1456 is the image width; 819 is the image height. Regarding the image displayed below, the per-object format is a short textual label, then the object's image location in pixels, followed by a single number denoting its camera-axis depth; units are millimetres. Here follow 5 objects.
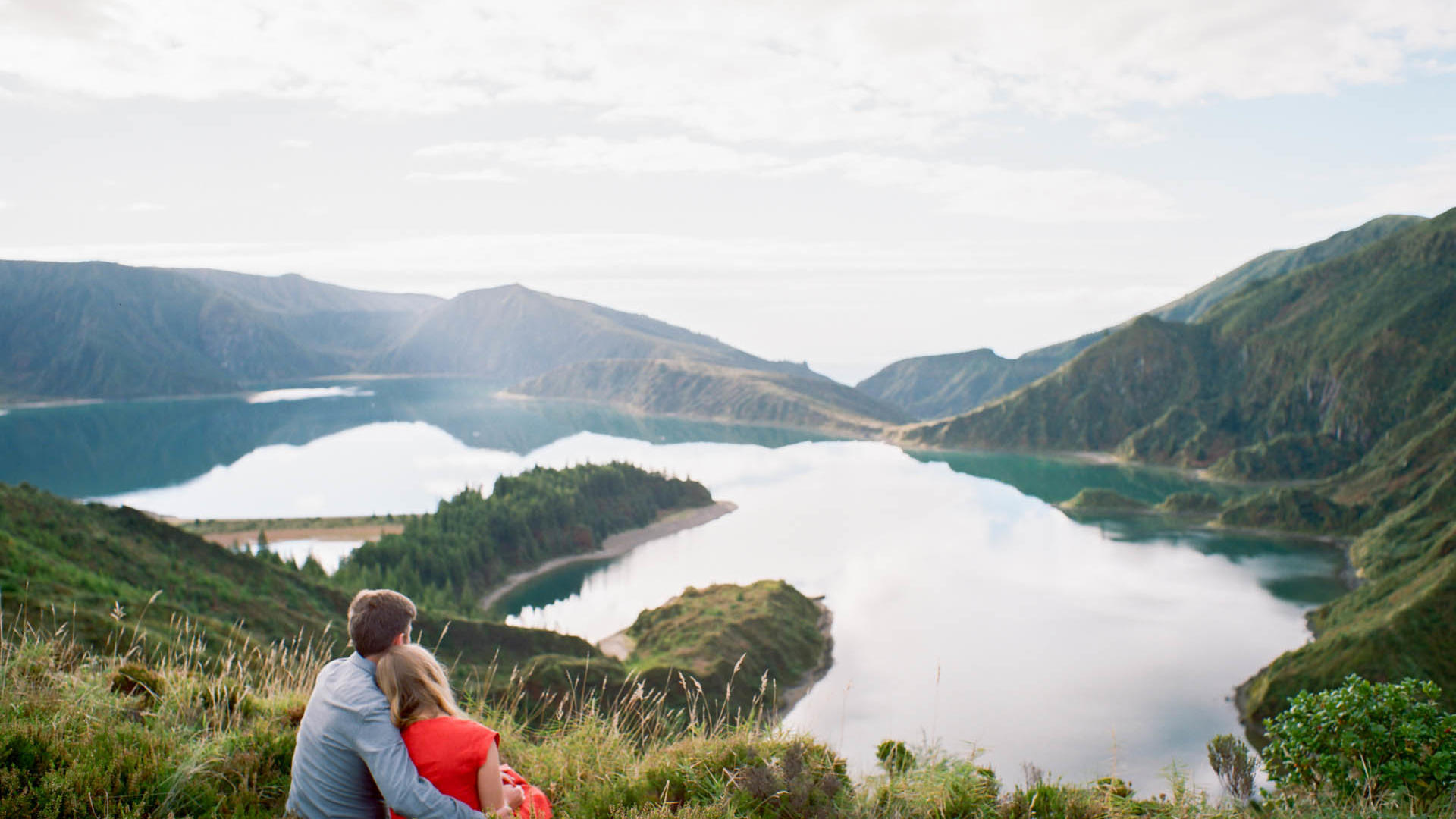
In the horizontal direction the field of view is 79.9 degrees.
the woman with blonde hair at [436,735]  5164
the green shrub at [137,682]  8484
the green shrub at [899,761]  8516
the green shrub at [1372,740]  11086
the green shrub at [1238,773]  10688
